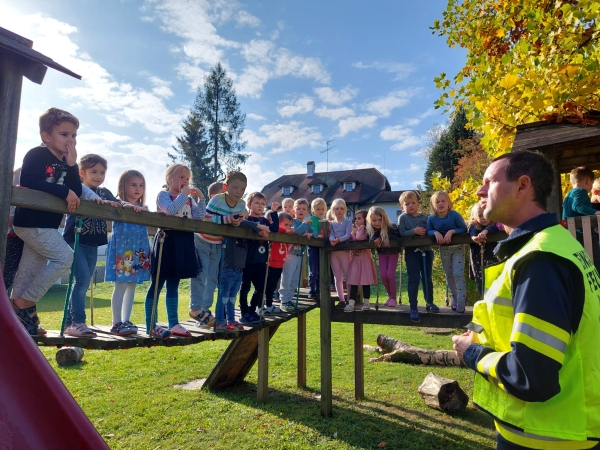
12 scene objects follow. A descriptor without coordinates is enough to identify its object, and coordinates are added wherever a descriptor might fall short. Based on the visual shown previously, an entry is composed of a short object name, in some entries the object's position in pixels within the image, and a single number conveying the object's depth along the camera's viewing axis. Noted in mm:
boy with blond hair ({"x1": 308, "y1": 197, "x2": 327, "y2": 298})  6914
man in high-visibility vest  1552
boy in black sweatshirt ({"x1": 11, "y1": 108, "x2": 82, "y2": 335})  2834
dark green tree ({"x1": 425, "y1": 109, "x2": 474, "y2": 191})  28531
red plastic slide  1700
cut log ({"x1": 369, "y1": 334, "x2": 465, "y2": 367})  8594
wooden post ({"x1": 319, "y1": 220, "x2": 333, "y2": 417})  5828
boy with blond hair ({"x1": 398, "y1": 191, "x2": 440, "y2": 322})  5266
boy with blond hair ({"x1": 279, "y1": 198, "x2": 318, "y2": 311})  6047
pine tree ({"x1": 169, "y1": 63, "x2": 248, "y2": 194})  31141
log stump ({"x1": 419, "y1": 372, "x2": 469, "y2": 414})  6094
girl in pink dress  6059
